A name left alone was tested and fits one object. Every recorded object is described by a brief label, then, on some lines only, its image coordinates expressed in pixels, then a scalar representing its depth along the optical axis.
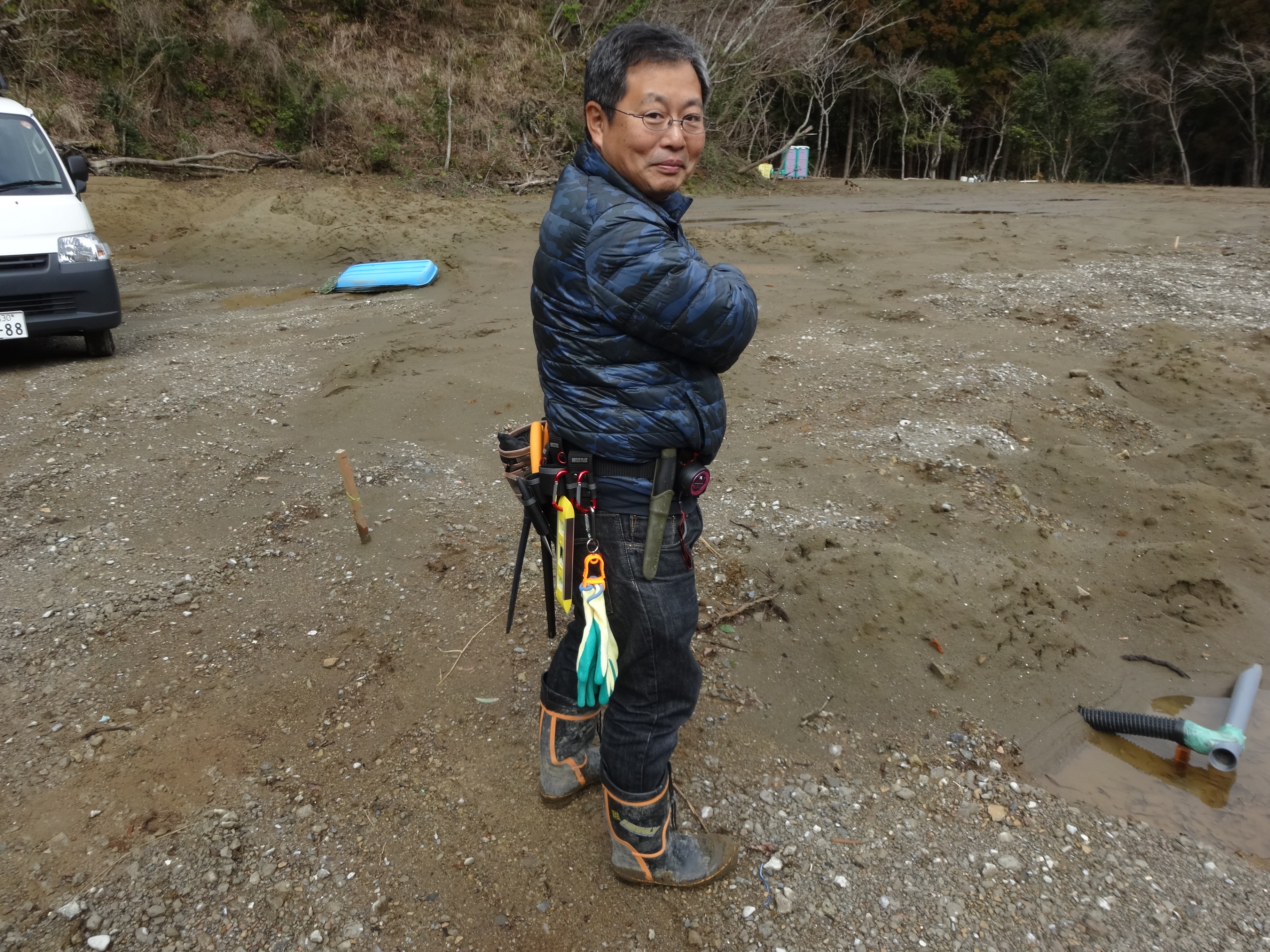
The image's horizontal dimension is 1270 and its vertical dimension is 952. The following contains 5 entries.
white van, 5.68
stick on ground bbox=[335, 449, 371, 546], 3.36
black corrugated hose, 2.49
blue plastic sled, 8.34
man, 1.56
